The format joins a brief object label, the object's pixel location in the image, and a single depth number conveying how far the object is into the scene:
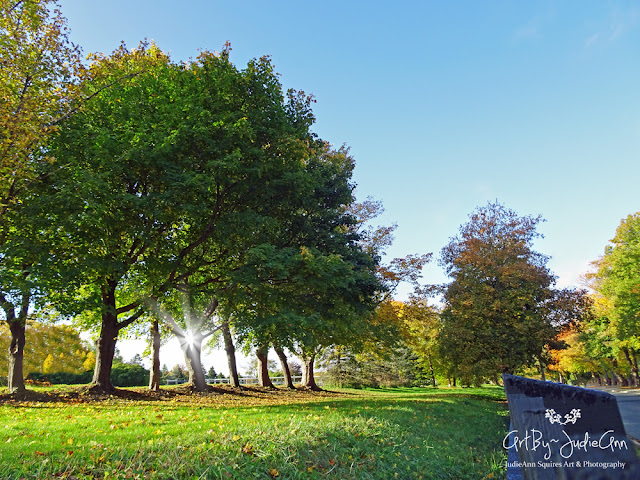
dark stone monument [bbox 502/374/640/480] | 6.43
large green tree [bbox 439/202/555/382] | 21.25
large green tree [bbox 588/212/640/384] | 34.09
